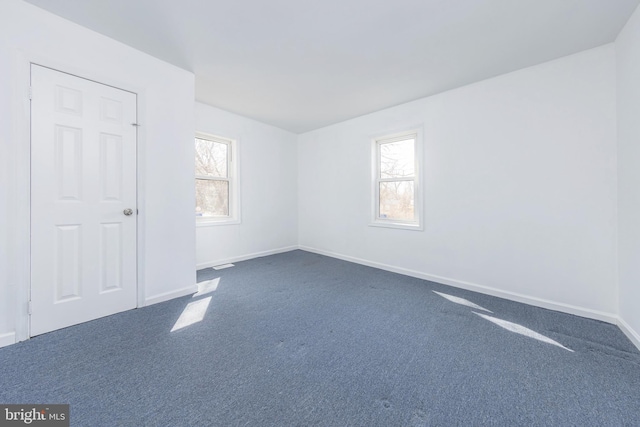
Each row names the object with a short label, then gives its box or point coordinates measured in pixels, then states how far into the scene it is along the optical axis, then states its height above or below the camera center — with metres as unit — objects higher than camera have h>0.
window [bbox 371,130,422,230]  3.65 +0.53
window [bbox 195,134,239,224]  3.93 +0.58
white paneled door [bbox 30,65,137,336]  1.96 +0.13
